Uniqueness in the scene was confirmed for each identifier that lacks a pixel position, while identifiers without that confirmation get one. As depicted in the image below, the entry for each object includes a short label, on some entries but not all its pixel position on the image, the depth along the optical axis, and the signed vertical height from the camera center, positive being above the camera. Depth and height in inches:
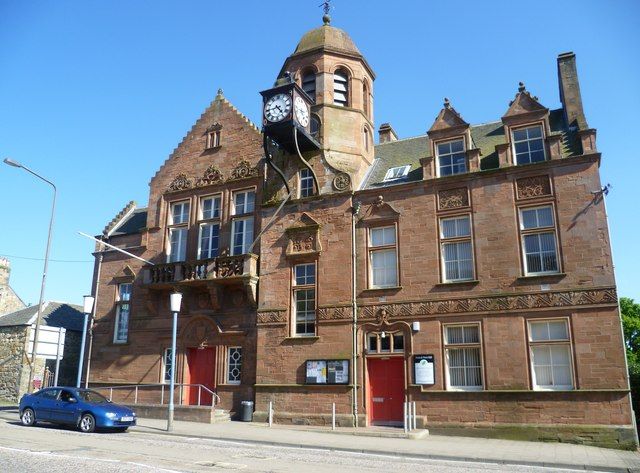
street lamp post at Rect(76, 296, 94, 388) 882.8 +117.9
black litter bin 856.9 -44.0
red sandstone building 711.1 +165.0
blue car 655.1 -34.1
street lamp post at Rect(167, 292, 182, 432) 741.7 +99.0
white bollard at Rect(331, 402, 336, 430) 749.0 -46.1
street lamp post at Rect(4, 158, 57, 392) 831.7 +160.0
